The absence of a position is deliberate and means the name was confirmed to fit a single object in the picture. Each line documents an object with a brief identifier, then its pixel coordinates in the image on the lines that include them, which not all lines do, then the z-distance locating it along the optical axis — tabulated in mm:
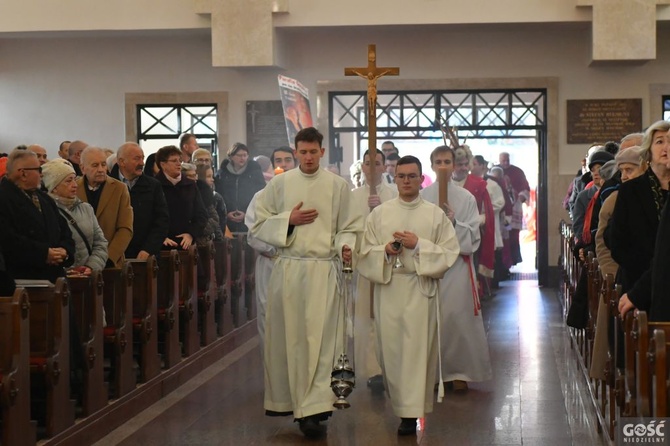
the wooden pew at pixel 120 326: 7844
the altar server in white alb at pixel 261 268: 8797
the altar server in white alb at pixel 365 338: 9078
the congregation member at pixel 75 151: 11516
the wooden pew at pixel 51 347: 6523
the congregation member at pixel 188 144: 12234
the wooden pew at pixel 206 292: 10312
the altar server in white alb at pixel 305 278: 7277
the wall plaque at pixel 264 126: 17594
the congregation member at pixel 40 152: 10067
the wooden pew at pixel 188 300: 9680
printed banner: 12477
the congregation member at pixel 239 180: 12742
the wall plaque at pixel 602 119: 17016
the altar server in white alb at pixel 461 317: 9094
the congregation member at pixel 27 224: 6961
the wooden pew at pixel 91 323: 7230
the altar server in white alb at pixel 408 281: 7277
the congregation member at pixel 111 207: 8695
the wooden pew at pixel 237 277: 11672
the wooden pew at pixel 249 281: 12422
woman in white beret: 7820
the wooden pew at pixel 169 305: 9094
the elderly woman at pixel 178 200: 9969
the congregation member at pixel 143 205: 9234
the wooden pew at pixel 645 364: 5184
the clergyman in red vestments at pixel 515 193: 18375
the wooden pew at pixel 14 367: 5863
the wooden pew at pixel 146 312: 8438
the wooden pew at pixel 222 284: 10984
